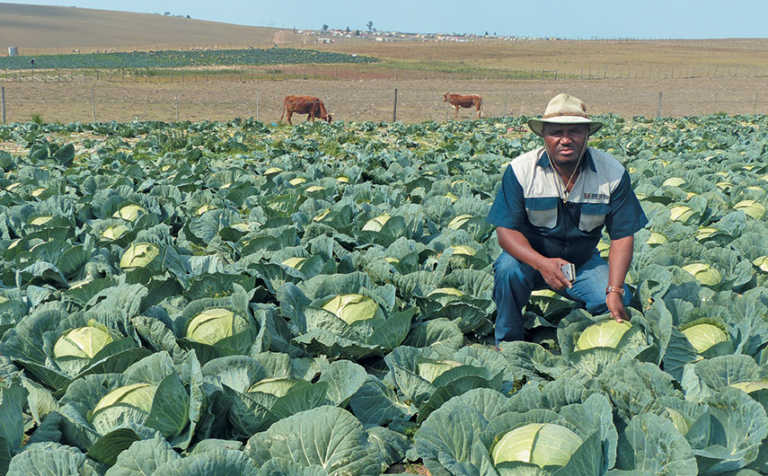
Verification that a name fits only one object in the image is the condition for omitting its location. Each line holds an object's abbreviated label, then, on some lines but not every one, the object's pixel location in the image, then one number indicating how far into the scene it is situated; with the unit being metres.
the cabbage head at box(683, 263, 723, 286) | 4.81
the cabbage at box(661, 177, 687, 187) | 8.08
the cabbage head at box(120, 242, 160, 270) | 5.14
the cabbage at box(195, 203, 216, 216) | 6.99
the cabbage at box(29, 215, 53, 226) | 6.13
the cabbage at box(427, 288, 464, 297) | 4.58
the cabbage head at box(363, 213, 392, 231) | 6.11
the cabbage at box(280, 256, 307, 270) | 4.96
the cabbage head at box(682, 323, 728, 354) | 3.79
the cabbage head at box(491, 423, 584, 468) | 2.67
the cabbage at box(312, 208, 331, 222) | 6.33
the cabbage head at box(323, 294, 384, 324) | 4.21
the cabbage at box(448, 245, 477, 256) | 5.31
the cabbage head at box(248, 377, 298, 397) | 3.25
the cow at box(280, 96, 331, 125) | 24.19
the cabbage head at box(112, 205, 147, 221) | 6.58
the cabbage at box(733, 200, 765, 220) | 6.90
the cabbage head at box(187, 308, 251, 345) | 3.82
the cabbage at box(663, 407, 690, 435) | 2.89
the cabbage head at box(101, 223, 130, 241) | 5.83
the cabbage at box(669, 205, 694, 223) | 6.50
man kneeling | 4.07
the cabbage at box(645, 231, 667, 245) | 5.81
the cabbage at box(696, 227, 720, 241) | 5.85
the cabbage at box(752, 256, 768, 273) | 5.12
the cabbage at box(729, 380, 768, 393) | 3.17
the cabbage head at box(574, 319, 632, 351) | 3.86
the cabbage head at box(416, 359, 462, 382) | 3.52
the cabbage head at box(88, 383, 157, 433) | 3.07
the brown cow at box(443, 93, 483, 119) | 28.33
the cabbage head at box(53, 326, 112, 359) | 3.63
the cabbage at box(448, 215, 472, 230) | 6.35
